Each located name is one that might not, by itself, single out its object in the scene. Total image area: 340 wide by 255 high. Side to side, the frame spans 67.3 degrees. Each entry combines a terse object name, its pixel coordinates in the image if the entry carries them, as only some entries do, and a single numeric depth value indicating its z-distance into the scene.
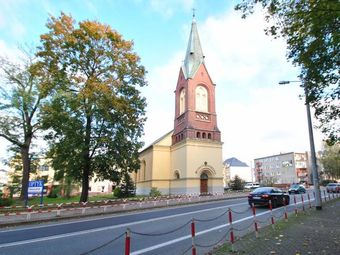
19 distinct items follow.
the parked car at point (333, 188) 36.89
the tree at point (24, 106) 23.89
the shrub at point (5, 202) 22.63
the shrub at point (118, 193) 40.94
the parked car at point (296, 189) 38.59
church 37.50
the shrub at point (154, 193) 36.13
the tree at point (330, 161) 64.68
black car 18.31
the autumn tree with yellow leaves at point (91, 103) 22.38
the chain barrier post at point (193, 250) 5.76
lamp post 15.38
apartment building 89.06
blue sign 19.48
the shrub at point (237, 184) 45.10
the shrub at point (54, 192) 45.38
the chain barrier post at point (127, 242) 4.27
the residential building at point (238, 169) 87.81
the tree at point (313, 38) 6.92
